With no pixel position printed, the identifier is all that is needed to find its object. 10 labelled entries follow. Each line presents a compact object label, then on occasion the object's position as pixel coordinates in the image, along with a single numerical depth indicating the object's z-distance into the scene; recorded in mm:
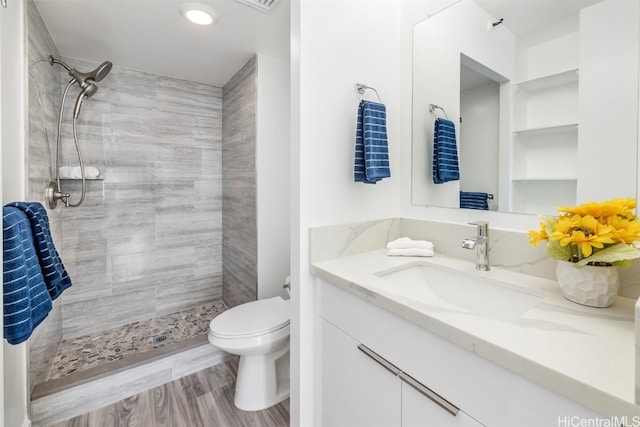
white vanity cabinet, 575
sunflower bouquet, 705
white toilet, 1501
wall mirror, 856
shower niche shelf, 1971
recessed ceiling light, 1562
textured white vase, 735
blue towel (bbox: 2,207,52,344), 860
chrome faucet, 1065
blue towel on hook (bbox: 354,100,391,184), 1192
